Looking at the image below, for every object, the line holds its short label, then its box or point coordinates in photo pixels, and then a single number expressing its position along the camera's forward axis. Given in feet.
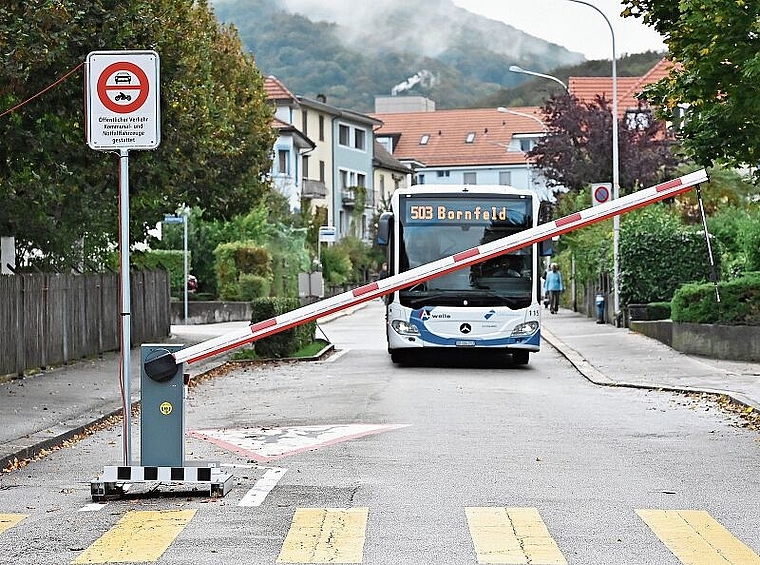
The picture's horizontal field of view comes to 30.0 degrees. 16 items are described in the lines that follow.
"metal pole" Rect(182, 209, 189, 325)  130.82
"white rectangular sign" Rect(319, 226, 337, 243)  198.88
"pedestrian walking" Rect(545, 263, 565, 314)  163.53
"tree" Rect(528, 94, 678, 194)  166.20
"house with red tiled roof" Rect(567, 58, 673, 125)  265.13
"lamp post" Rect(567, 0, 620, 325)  117.91
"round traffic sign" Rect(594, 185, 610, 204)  119.24
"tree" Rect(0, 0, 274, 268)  57.16
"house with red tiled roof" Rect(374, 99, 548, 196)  358.23
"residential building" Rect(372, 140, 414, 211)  327.06
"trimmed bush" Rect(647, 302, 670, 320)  111.34
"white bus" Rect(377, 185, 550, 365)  78.74
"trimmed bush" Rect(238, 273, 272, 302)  162.81
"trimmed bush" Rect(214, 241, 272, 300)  164.66
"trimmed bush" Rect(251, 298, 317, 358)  87.66
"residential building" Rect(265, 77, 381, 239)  249.14
